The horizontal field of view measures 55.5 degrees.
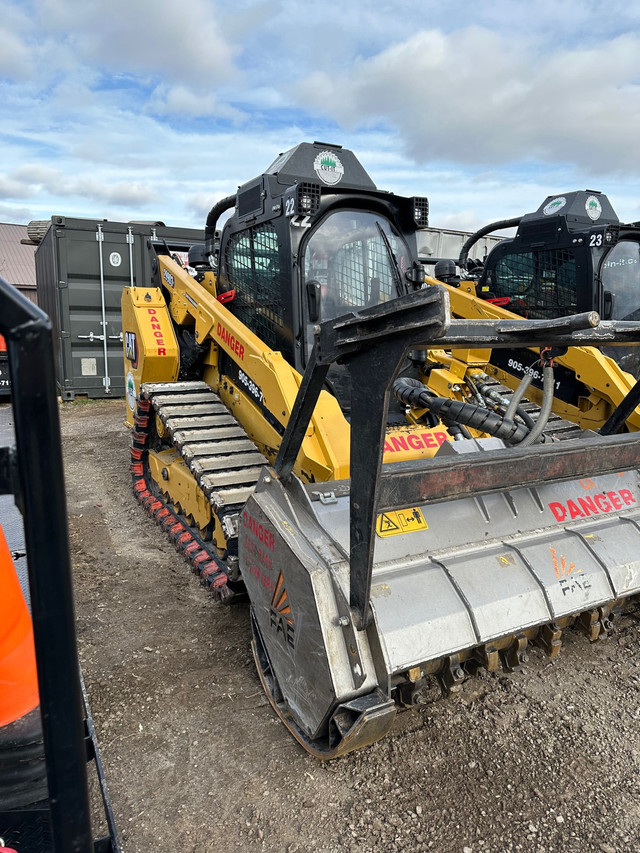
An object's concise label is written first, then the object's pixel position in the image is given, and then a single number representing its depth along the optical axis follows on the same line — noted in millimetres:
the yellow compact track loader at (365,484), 2090
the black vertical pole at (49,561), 784
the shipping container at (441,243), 14516
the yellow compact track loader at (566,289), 5801
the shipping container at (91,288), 9953
